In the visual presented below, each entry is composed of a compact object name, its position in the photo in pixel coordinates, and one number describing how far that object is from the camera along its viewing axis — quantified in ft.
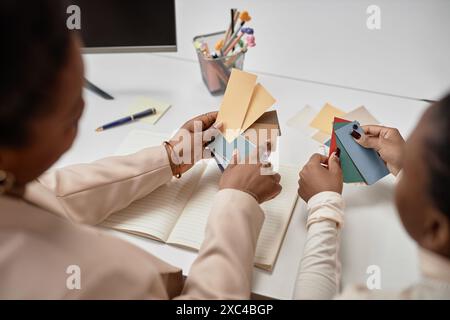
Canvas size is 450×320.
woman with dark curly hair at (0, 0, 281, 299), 1.40
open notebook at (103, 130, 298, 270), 2.59
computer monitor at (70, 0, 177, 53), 3.37
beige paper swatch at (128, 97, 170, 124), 3.54
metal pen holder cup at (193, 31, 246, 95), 3.53
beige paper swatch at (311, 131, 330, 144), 3.22
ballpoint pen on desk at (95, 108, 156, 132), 3.43
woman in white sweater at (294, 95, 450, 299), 1.46
